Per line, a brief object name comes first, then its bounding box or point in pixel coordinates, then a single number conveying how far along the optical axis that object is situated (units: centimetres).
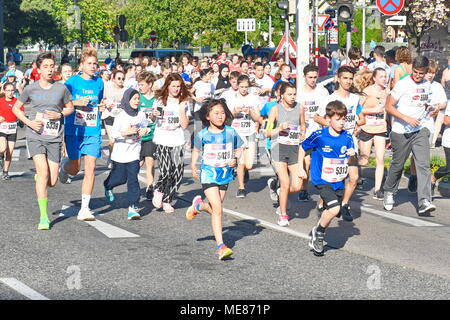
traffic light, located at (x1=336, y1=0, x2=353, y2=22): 2097
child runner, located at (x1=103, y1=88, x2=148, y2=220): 1166
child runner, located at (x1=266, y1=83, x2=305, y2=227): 1148
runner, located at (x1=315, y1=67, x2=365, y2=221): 1190
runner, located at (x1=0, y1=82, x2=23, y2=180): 1571
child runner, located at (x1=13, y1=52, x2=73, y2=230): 1084
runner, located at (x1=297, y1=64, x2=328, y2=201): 1290
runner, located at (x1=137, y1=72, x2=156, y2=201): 1321
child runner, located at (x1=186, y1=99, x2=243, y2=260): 959
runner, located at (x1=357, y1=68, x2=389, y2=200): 1302
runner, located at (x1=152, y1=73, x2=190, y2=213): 1227
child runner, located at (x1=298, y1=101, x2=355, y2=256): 967
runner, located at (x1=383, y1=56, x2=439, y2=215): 1197
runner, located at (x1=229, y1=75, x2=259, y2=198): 1420
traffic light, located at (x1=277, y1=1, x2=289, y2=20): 2238
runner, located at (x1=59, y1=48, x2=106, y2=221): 1148
